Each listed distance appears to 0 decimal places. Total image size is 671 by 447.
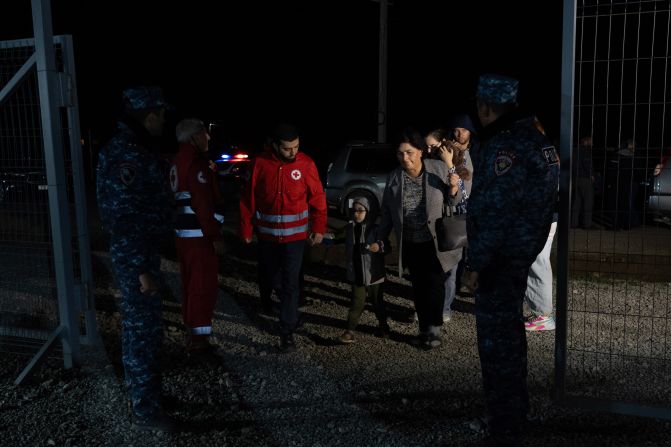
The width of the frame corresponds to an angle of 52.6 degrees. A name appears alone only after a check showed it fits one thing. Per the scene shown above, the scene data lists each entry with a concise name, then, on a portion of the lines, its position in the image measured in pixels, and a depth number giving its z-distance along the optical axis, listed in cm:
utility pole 1719
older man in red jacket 523
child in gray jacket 573
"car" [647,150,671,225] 416
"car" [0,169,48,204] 511
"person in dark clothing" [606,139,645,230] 404
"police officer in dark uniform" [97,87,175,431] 395
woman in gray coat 554
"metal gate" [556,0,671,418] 391
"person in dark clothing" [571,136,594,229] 420
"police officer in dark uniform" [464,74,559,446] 353
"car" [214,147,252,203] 1650
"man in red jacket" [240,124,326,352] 564
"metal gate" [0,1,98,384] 490
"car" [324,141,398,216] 1268
